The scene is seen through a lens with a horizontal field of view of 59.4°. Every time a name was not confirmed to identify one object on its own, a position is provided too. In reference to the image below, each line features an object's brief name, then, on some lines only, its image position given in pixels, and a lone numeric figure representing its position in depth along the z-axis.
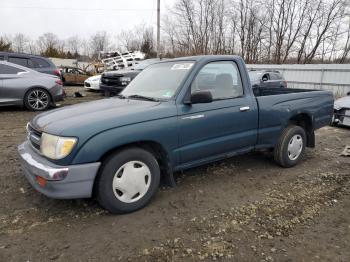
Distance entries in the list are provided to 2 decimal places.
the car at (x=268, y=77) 13.90
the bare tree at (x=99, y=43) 64.89
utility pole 23.00
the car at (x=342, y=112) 7.98
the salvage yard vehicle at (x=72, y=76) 21.61
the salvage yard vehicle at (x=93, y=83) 15.22
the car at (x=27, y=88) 8.62
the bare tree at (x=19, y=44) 57.83
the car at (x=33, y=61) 10.45
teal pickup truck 3.01
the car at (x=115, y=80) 11.42
